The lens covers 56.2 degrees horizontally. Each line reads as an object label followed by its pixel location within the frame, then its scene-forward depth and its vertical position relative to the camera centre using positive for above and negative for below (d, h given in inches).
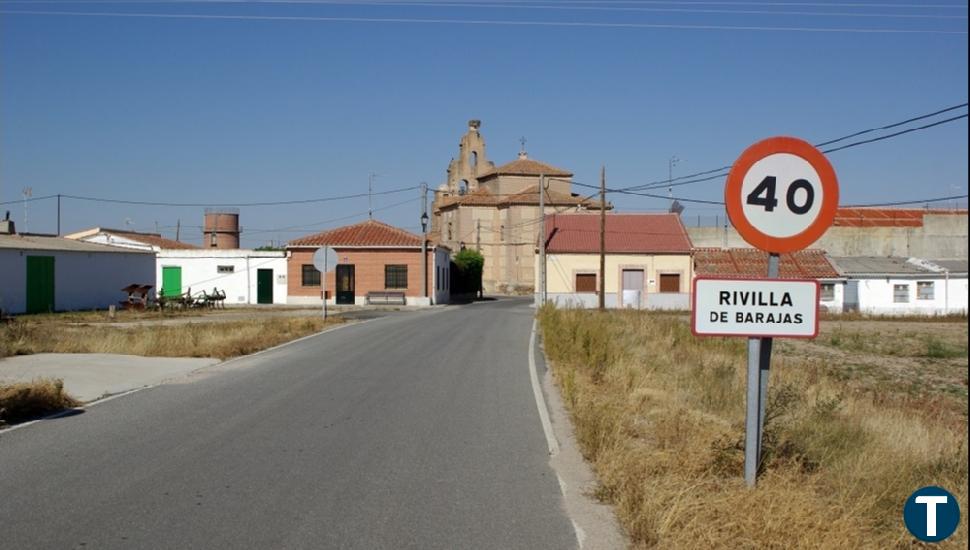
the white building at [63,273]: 1578.5 +11.0
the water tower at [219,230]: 2689.5 +146.0
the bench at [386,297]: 2153.1 -40.2
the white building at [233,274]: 2209.6 +13.4
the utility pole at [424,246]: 2110.0 +80.9
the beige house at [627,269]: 2144.4 +29.0
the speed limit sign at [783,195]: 219.0 +21.1
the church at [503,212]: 3267.7 +252.6
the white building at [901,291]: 2101.4 -19.9
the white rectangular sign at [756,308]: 220.8 -6.4
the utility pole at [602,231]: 1726.9 +100.6
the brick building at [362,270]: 2194.9 +24.5
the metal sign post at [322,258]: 1244.2 +29.9
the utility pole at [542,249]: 1908.6 +67.3
